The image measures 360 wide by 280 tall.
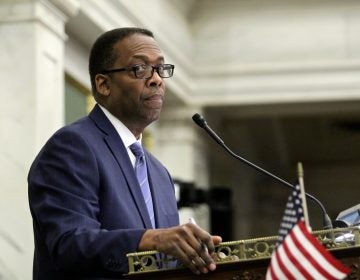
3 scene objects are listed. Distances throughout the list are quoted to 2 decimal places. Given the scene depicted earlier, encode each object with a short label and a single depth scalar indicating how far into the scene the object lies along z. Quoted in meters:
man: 6.73
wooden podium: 6.41
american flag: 5.89
